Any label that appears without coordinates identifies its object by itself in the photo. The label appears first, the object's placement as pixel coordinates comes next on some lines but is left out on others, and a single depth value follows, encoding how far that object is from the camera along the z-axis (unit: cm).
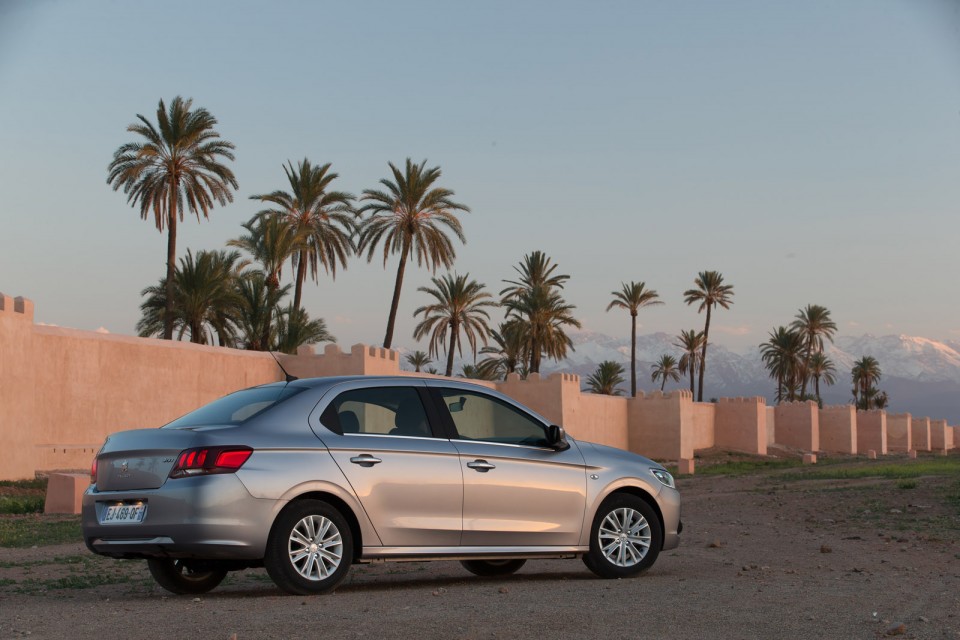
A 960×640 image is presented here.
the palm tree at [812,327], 9507
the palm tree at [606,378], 8738
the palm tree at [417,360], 9616
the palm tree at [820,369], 10862
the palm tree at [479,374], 7193
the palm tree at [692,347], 9651
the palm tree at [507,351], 6375
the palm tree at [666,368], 12131
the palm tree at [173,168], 4522
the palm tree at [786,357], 9569
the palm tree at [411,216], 5222
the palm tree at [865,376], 12072
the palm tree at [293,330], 5000
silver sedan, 765
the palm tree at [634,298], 7962
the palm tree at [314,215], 5222
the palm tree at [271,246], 4925
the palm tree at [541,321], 6300
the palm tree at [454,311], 6132
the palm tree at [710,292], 8744
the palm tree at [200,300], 4497
